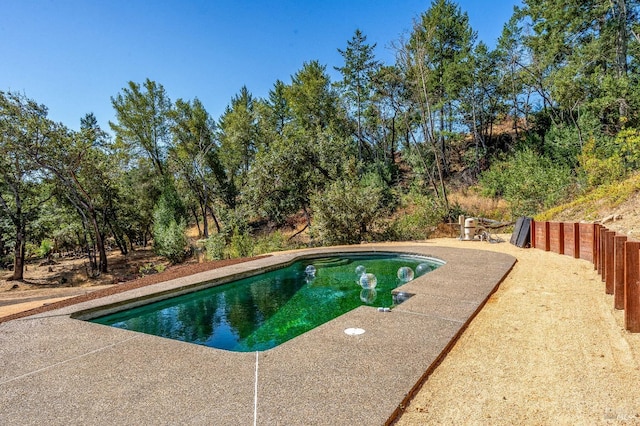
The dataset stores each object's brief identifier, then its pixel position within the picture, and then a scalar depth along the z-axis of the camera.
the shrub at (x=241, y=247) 12.80
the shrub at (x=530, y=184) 13.01
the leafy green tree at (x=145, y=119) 22.91
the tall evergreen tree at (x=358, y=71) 22.28
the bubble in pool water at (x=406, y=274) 6.11
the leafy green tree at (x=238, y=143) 23.64
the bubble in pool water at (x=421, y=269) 6.79
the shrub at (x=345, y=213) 12.39
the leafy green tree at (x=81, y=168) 13.98
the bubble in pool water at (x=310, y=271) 7.38
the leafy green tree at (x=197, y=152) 22.94
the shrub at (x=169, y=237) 16.31
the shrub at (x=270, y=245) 12.81
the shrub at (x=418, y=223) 12.72
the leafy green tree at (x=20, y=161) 12.89
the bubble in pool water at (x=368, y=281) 5.84
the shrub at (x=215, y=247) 13.83
